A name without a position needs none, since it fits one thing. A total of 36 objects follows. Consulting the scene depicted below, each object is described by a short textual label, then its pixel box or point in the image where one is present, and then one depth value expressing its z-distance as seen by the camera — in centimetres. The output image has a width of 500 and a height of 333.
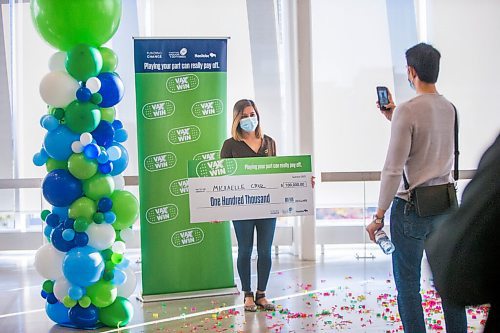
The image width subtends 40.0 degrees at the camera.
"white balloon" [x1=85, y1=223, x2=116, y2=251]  444
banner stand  546
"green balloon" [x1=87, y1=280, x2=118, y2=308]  452
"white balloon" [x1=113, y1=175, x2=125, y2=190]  477
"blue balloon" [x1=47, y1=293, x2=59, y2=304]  471
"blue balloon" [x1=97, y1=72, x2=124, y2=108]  449
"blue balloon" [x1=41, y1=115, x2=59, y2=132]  443
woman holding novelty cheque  506
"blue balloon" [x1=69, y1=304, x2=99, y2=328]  460
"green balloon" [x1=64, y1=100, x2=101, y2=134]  438
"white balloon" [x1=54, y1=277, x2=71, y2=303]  454
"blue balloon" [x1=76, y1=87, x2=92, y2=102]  437
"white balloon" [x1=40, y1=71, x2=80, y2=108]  437
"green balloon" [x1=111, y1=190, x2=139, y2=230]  460
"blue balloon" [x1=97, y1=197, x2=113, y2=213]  447
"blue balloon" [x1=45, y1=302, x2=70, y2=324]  474
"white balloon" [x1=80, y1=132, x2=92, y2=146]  438
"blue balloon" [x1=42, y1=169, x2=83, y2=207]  437
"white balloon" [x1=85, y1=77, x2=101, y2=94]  441
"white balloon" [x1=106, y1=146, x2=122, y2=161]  459
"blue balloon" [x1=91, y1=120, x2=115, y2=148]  454
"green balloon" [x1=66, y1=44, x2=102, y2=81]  435
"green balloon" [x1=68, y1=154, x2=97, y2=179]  438
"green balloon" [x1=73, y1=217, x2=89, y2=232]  439
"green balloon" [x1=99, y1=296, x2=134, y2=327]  466
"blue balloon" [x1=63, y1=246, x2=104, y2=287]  435
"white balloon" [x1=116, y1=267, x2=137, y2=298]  470
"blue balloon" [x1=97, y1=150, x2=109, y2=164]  445
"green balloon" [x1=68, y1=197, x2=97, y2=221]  442
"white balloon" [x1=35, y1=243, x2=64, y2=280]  451
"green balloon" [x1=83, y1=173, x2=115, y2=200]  446
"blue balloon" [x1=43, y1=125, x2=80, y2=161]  439
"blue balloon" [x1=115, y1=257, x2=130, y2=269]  469
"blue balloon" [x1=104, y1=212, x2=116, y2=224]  449
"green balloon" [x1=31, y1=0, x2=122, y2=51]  433
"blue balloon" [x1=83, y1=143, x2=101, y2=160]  436
